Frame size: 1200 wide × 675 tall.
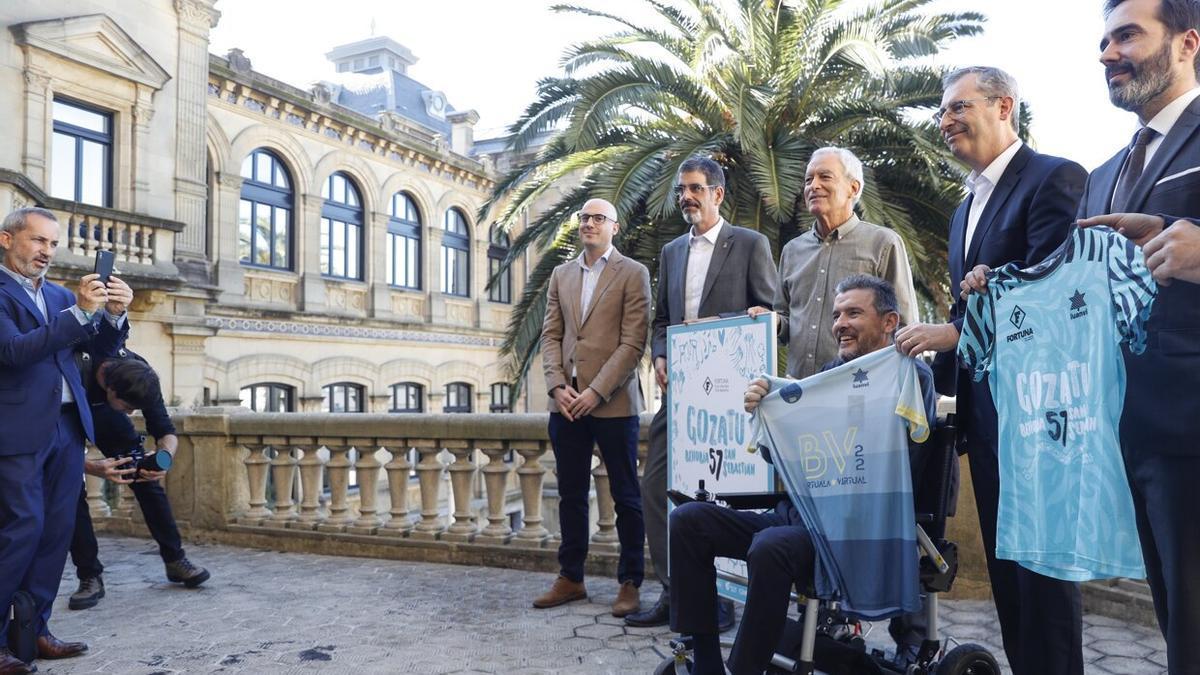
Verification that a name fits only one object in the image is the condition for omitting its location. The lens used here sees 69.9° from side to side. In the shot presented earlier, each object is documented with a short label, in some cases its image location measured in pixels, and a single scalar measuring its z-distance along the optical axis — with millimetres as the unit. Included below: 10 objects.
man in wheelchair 2824
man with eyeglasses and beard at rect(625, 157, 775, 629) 4414
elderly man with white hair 3791
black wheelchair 2836
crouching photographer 4781
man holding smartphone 3787
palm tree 9633
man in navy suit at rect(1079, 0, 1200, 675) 2072
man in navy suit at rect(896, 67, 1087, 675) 2717
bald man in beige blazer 4695
